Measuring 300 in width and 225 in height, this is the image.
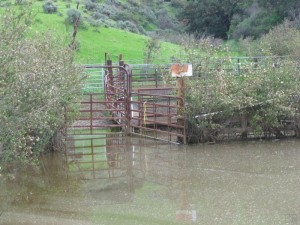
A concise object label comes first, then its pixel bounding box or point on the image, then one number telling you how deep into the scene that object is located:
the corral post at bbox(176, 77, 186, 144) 17.62
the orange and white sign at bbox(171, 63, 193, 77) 17.36
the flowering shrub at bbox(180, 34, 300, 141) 17.61
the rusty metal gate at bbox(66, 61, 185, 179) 14.99
